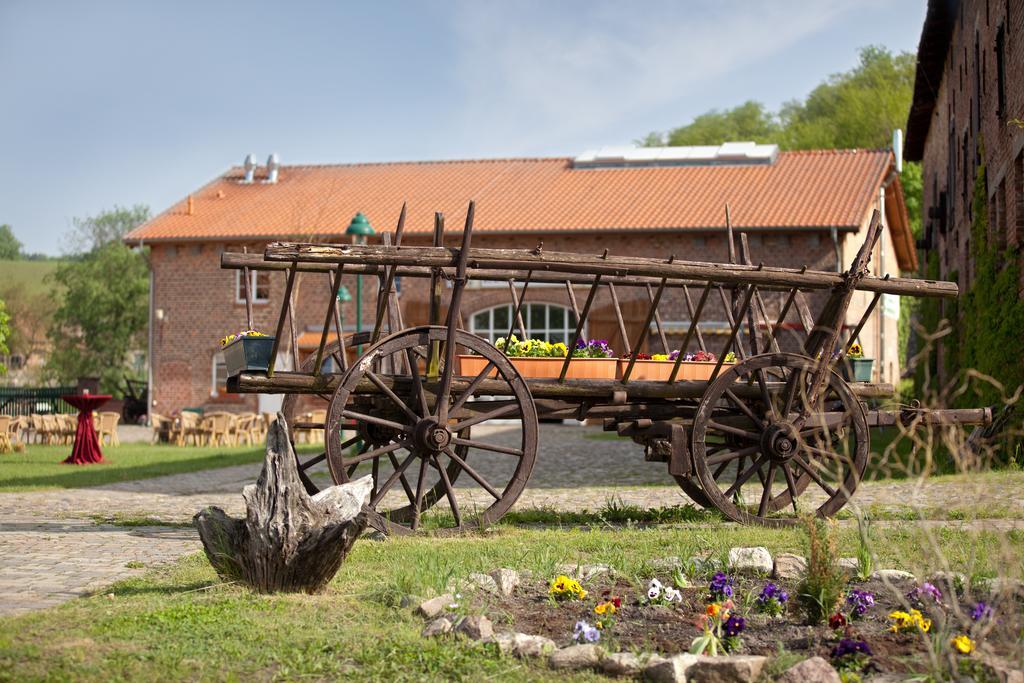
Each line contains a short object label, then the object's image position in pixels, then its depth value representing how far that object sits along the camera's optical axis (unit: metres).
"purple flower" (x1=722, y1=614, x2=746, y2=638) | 4.40
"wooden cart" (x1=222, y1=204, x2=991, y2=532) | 7.13
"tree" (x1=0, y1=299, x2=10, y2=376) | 16.83
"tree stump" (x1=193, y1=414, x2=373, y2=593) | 5.20
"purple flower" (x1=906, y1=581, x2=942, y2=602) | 4.36
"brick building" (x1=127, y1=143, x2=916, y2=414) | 26.67
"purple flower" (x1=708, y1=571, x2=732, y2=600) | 4.96
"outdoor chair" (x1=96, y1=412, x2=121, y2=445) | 20.30
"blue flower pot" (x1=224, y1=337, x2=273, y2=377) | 7.36
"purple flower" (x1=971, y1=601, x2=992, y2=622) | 4.16
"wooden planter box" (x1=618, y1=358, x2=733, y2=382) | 7.95
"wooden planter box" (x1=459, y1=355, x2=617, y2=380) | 7.76
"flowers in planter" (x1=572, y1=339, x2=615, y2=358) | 7.92
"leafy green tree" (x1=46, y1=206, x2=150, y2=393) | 41.97
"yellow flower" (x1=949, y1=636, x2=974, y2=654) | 3.99
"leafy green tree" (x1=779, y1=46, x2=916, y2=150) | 46.12
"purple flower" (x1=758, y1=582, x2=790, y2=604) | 4.91
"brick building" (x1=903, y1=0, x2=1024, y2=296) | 12.87
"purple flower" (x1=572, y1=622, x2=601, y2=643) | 4.36
